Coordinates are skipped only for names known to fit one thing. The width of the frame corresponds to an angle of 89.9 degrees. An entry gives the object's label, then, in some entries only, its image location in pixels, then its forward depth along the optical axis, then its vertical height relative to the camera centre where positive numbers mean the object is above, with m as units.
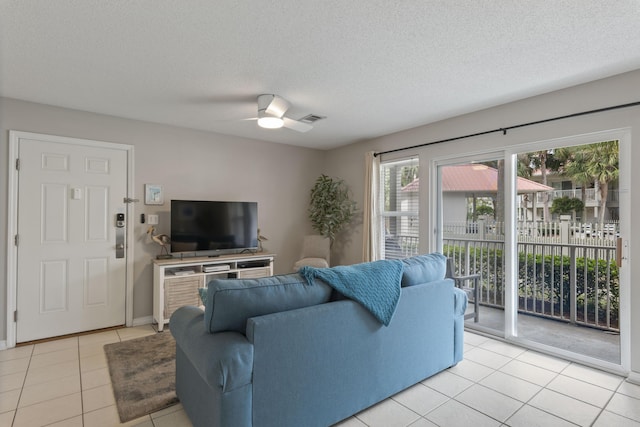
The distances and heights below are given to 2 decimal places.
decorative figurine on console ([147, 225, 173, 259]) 3.92 -0.30
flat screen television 3.97 -0.14
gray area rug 2.16 -1.28
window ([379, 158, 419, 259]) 4.36 +0.12
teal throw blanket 2.00 -0.43
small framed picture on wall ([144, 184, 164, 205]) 3.98 +0.27
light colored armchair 5.05 -0.50
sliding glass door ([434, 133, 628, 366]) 2.82 -0.25
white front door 3.30 -0.24
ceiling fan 3.02 +1.01
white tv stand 3.68 -0.73
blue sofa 1.57 -0.77
